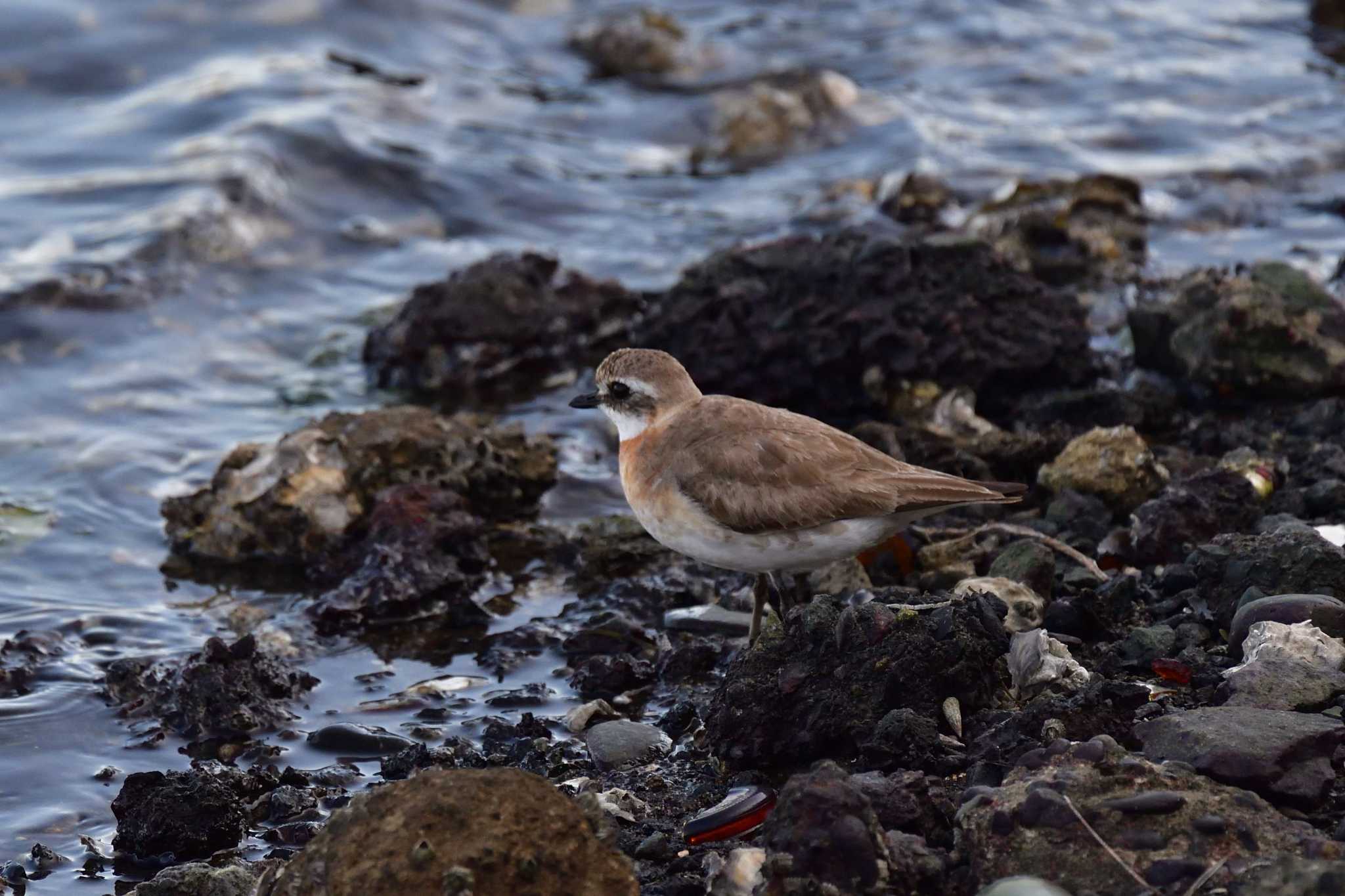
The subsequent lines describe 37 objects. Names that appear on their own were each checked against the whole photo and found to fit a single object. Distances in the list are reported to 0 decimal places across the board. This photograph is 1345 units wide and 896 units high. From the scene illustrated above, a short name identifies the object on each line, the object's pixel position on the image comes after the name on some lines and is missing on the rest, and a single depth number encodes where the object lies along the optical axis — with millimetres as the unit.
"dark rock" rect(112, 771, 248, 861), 12117
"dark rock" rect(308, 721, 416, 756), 13922
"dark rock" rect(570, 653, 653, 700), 14844
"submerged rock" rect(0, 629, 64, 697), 15367
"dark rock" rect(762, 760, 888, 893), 9031
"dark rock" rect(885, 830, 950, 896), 9203
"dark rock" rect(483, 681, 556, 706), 14820
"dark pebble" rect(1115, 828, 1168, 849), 8844
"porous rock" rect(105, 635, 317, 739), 14320
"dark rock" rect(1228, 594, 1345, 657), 12023
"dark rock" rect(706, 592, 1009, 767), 11687
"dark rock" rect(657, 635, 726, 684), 14859
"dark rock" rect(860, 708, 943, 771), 11141
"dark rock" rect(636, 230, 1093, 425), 20266
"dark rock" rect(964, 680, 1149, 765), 10750
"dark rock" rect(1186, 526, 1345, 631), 12789
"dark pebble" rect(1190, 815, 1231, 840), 8867
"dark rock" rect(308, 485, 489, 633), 16937
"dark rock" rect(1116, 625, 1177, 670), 12719
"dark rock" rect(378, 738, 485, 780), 13234
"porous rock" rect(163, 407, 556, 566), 18500
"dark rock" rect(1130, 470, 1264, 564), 15266
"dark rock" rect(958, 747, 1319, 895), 8773
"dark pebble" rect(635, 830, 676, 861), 10836
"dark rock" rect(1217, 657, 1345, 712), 11086
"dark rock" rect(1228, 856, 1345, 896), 7773
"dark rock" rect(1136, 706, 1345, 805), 9711
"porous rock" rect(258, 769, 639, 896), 8516
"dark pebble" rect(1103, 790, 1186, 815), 9031
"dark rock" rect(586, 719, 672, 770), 13102
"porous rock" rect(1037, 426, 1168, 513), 16750
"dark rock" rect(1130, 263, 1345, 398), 19312
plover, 13680
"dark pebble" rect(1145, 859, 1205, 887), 8625
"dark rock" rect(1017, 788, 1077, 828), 9086
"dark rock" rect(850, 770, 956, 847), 9891
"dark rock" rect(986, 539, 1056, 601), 14453
